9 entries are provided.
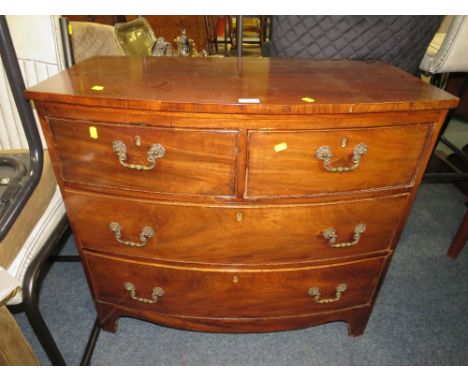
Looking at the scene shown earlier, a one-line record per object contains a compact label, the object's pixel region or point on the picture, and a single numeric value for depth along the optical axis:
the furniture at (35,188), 0.81
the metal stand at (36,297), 0.81
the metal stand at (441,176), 1.83
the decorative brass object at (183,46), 1.94
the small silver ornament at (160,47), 1.77
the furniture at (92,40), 1.93
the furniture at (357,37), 1.01
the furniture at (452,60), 1.26
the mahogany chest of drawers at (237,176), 0.77
